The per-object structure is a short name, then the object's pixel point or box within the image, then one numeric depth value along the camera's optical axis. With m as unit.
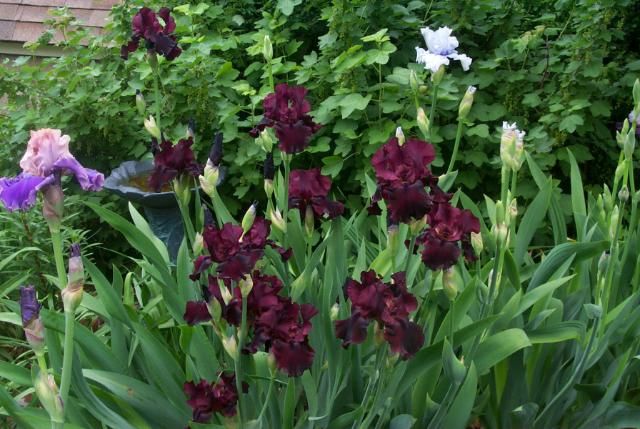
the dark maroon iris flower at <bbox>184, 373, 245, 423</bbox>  1.35
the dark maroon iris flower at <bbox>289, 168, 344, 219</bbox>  1.57
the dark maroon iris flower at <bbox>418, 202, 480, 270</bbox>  1.28
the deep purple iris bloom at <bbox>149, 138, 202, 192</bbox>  1.55
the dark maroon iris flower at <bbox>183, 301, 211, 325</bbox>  1.37
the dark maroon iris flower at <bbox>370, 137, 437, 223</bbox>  1.22
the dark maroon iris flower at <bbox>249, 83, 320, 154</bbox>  1.51
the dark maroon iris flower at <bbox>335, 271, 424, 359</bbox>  1.21
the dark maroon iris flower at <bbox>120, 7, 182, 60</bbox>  1.82
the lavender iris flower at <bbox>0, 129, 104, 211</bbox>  1.12
